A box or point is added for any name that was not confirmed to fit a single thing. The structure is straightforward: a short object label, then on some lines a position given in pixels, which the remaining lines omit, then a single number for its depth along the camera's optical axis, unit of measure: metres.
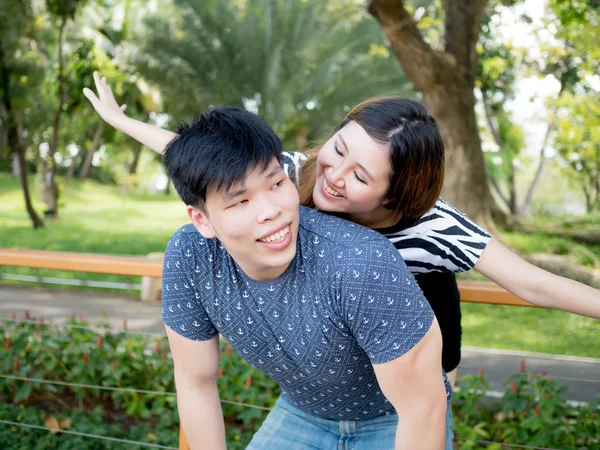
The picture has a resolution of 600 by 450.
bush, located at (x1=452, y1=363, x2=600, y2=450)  2.69
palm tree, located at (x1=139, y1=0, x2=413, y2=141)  14.25
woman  1.69
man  1.45
